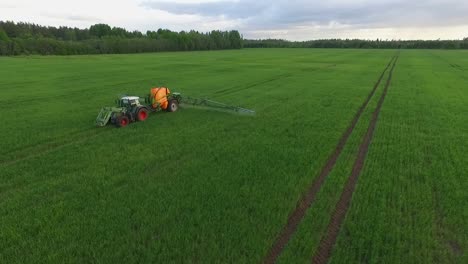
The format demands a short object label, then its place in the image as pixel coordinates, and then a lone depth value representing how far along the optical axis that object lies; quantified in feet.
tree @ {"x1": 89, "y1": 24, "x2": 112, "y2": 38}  538.88
